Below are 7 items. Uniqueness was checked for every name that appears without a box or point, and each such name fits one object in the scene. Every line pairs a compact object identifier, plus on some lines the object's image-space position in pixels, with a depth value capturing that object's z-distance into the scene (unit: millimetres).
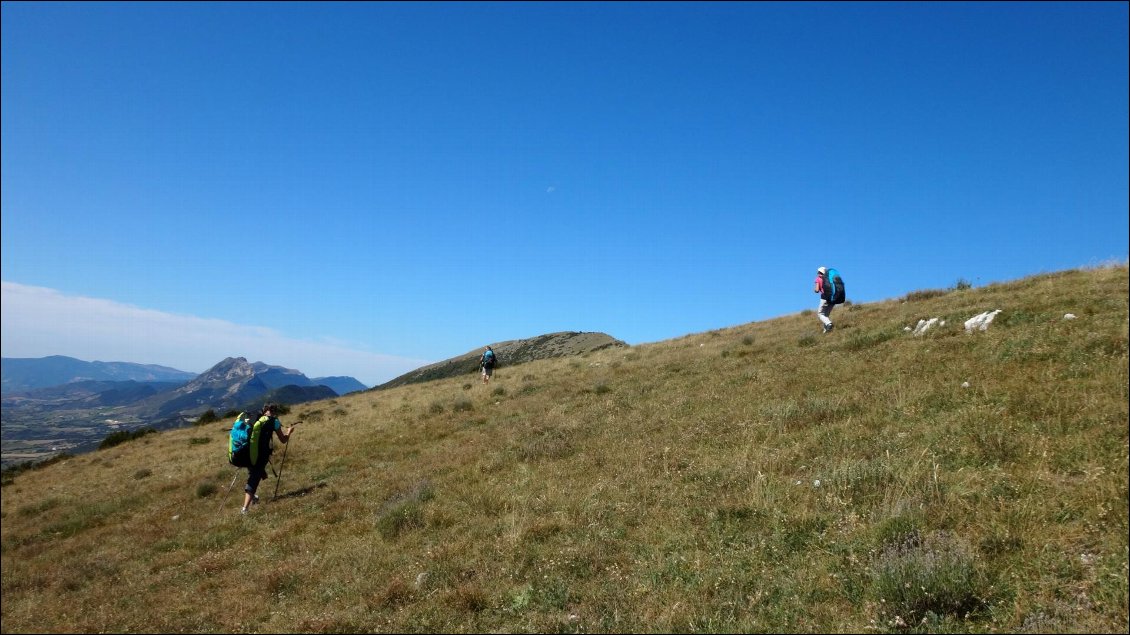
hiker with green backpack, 12711
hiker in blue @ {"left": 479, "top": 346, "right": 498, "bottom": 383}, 29609
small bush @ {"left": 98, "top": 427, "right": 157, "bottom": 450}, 31266
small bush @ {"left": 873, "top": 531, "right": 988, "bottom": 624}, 4367
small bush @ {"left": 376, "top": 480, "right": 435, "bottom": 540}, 8844
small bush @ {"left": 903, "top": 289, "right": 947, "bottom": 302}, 21594
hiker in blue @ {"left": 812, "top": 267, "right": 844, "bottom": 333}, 18359
